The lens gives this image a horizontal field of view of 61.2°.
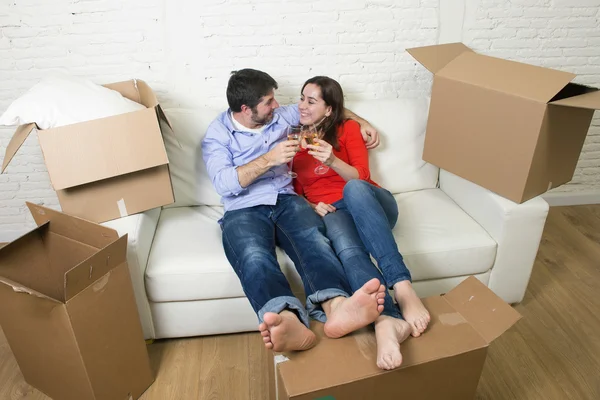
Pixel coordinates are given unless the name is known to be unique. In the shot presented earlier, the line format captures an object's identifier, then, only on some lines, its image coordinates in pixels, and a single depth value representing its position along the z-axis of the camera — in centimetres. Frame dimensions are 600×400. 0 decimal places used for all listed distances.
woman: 150
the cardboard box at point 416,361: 134
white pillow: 168
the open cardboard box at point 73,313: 146
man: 144
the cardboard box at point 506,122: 180
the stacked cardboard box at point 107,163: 164
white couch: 183
